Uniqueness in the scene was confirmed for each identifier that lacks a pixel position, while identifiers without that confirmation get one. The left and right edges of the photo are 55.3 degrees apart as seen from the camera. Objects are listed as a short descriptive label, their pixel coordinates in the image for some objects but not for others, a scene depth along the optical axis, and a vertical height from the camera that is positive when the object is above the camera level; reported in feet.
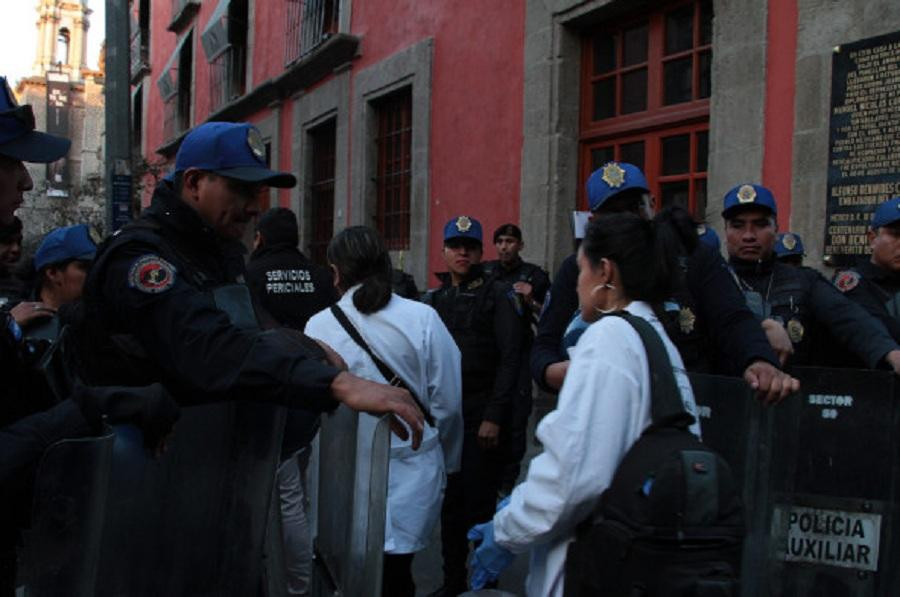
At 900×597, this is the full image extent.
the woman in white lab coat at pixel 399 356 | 11.12 -1.07
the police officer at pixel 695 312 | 9.66 -0.35
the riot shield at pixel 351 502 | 6.38 -1.83
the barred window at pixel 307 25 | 41.29 +12.29
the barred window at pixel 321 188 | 43.24 +4.32
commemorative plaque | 17.29 +3.03
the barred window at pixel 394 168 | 35.73 +4.56
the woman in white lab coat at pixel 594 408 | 6.73 -1.01
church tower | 265.34 +73.63
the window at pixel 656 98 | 22.91 +5.25
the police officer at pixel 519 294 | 16.05 -0.34
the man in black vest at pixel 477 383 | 14.89 -1.93
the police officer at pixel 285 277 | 15.03 -0.09
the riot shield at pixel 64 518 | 5.26 -1.56
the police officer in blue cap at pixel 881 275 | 12.76 +0.18
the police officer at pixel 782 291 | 11.66 -0.09
